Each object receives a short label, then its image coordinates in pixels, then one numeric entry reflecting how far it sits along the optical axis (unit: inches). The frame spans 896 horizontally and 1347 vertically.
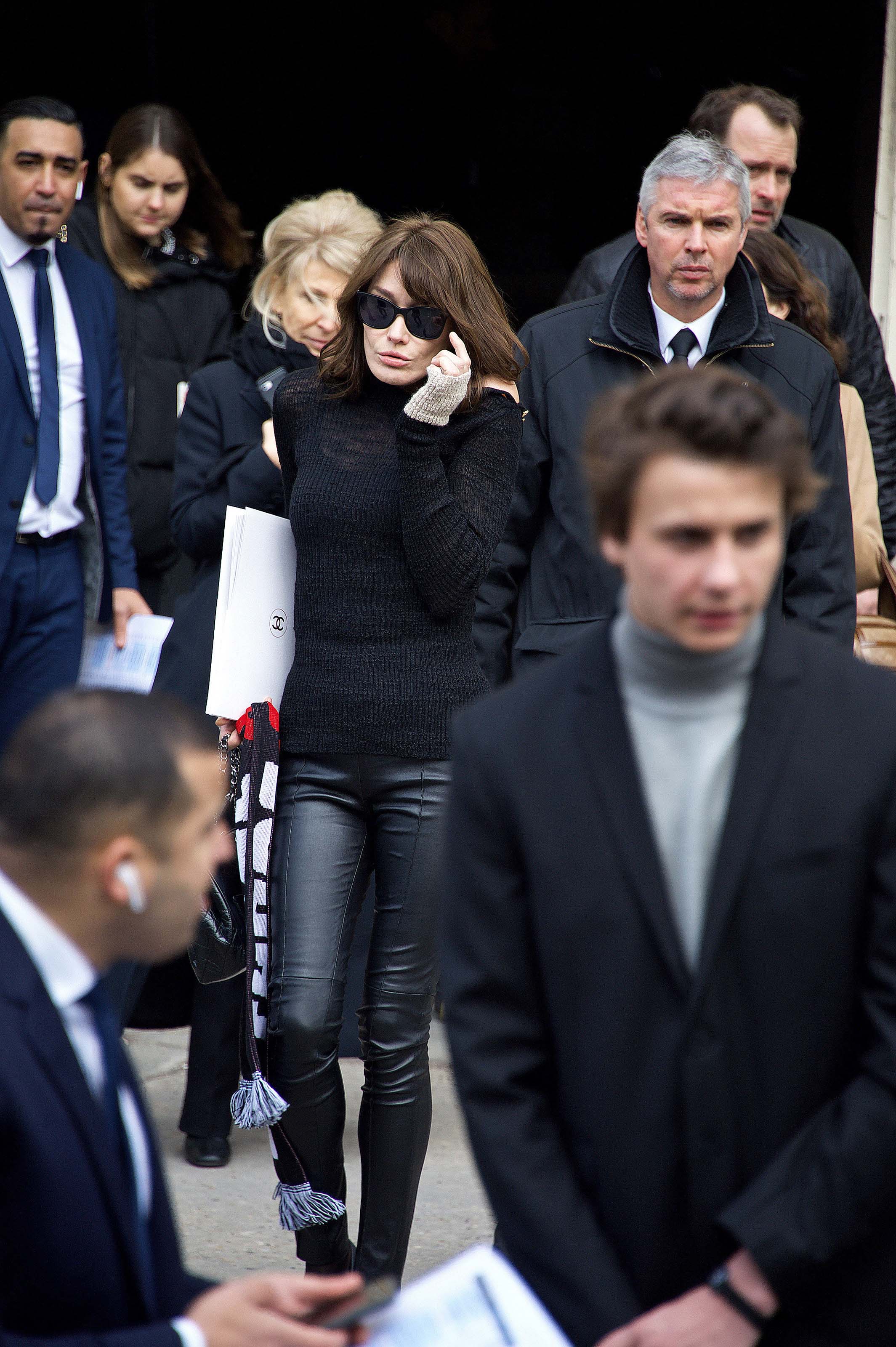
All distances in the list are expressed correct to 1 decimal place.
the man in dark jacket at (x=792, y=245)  396.2
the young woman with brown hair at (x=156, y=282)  441.4
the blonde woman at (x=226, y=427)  340.5
